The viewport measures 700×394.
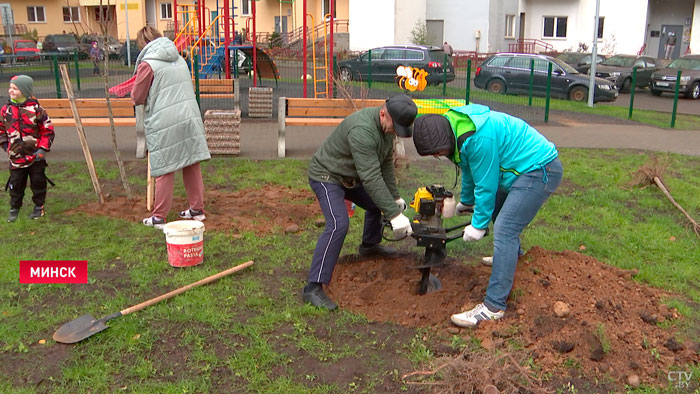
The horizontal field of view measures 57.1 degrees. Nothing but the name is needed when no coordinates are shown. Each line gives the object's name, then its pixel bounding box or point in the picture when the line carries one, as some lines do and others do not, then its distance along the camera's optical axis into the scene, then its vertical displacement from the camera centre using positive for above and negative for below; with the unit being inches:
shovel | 155.3 -65.4
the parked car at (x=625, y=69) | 925.8 -16.3
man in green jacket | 165.0 -31.1
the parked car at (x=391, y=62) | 813.2 -6.4
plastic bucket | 198.1 -56.9
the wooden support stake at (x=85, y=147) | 264.3 -37.5
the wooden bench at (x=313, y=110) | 384.5 -33.0
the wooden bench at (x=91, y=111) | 374.0 -33.0
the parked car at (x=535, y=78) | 740.0 -23.4
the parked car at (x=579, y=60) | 997.8 -3.8
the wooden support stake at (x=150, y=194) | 260.7 -54.8
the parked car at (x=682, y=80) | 890.7 -29.8
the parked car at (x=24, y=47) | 1270.9 +16.2
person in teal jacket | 152.9 -26.6
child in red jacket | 241.4 -31.3
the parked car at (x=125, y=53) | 1231.3 +5.2
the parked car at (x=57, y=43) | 1353.3 +26.0
